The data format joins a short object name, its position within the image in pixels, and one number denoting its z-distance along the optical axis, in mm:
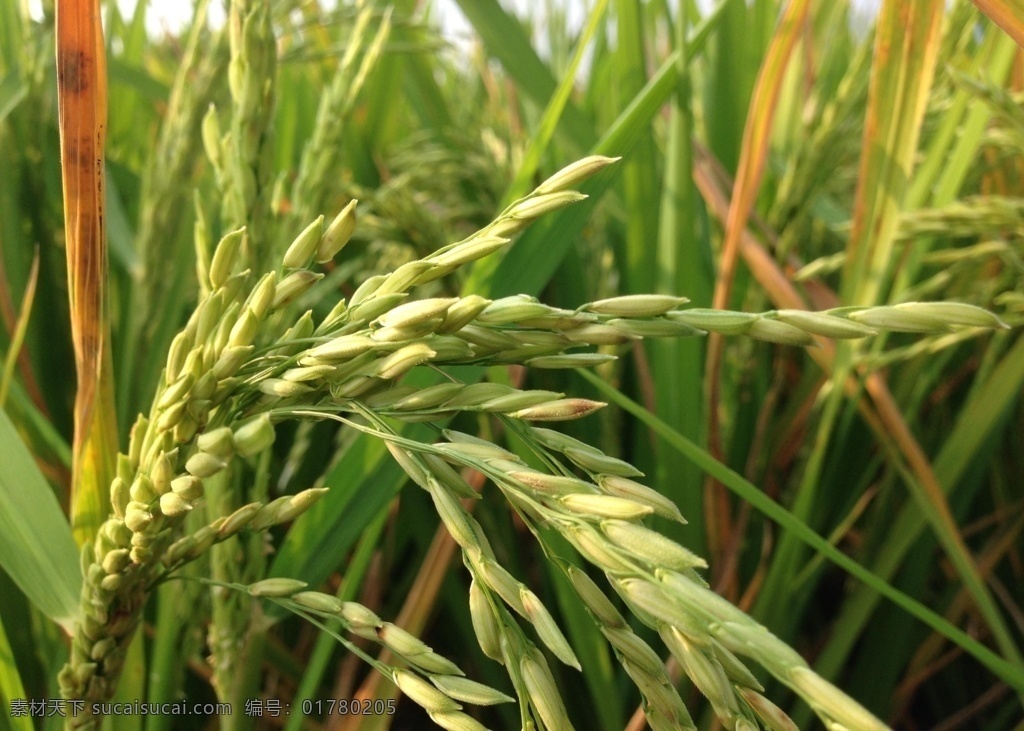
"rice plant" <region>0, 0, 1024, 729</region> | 90
